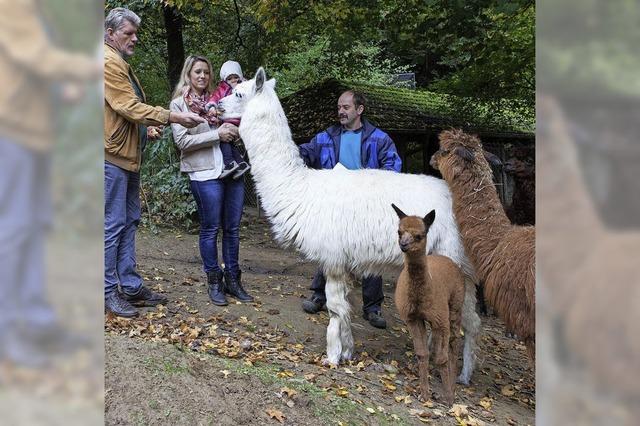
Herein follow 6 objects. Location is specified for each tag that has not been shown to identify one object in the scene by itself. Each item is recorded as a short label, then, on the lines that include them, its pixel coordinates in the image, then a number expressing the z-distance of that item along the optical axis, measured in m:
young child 5.20
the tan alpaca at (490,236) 4.13
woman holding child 5.21
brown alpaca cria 3.84
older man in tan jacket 4.56
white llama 4.67
